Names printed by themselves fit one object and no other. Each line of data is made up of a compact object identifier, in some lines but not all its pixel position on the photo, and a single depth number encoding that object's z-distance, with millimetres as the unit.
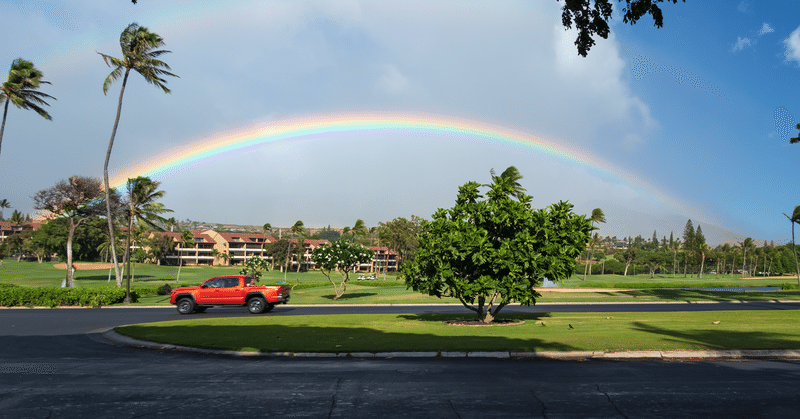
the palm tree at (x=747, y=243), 139250
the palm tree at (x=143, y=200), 46625
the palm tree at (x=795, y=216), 73188
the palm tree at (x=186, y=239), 146575
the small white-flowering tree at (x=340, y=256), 42281
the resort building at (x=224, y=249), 159000
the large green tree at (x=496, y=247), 17375
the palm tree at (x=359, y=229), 147250
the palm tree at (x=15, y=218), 178125
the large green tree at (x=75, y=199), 54750
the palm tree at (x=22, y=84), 39512
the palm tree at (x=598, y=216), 89875
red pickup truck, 27609
